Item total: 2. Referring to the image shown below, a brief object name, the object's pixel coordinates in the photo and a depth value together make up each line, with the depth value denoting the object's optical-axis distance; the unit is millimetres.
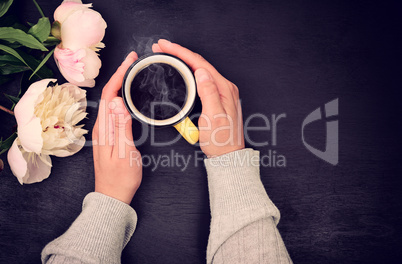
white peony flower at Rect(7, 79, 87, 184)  440
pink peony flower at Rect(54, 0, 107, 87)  498
